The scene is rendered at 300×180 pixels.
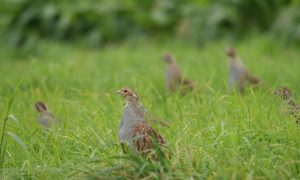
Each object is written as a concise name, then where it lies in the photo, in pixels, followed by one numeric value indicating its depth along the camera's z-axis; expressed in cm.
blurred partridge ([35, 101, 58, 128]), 1334
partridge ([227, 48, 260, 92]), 1628
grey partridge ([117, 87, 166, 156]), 1021
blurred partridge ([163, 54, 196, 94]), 1568
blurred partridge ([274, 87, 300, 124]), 1154
